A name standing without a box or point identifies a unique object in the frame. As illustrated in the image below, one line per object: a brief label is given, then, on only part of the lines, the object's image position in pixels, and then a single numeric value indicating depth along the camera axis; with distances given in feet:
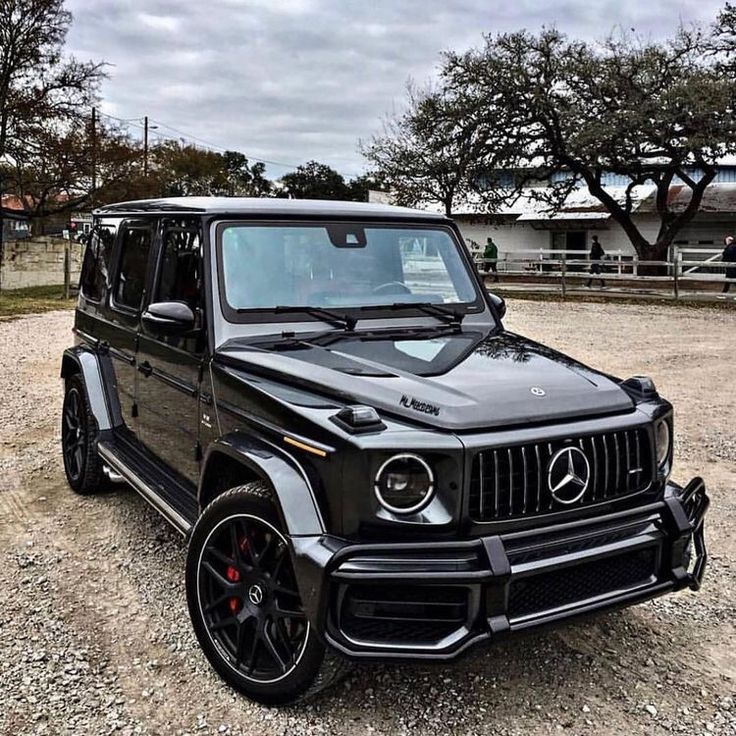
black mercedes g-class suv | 8.30
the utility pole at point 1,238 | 74.95
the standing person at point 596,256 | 88.72
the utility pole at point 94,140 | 81.30
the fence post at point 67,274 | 67.72
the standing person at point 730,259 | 68.44
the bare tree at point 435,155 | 86.79
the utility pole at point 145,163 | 94.68
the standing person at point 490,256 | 94.40
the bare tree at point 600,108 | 74.54
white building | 107.76
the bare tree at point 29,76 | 75.31
